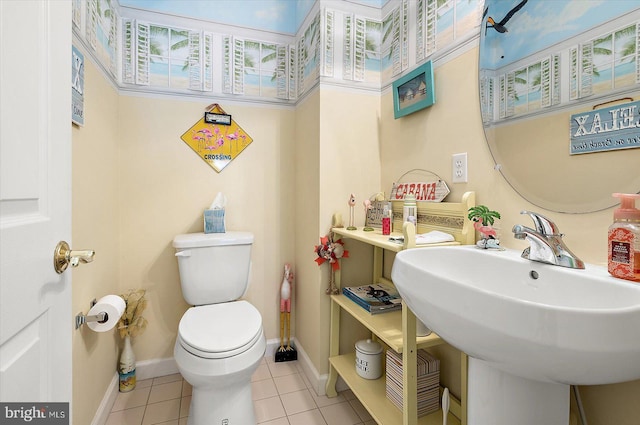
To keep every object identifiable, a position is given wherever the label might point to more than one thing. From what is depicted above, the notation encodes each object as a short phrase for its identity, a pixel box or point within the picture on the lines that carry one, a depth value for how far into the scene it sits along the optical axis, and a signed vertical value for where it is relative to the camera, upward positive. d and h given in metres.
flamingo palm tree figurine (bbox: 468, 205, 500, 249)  1.03 -0.05
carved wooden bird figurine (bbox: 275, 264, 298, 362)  2.01 -0.72
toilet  1.24 -0.54
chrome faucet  0.80 -0.09
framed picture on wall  1.37 +0.57
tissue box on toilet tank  1.82 -0.07
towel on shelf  1.16 -0.11
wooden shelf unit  1.11 -0.51
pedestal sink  0.49 -0.22
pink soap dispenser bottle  0.67 -0.07
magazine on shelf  1.44 -0.44
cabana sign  1.33 +0.09
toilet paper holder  0.83 -0.31
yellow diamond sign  1.92 +0.44
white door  0.47 +0.02
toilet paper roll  1.11 -0.39
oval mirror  0.77 +0.33
